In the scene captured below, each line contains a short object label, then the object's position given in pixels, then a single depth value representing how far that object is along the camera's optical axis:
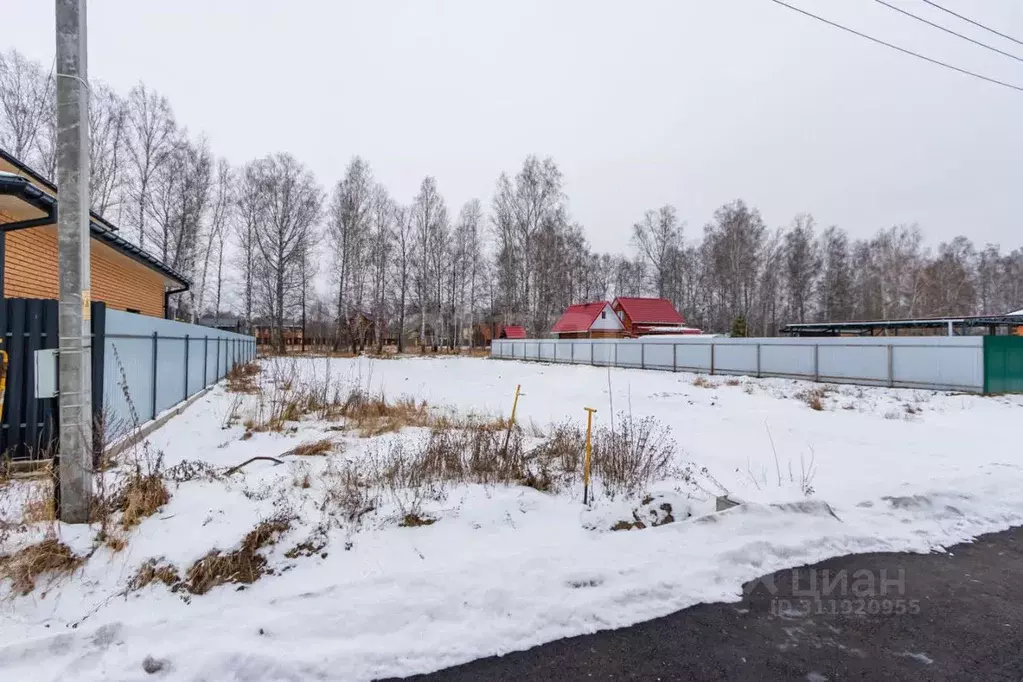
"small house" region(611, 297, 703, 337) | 43.78
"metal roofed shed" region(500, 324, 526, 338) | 46.19
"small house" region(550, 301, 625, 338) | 42.59
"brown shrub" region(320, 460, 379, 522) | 4.07
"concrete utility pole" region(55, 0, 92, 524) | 3.47
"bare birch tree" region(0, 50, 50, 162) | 21.50
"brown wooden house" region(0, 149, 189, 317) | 7.62
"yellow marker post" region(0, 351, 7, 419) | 3.67
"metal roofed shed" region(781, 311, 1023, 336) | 21.72
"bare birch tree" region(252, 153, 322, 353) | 36.12
